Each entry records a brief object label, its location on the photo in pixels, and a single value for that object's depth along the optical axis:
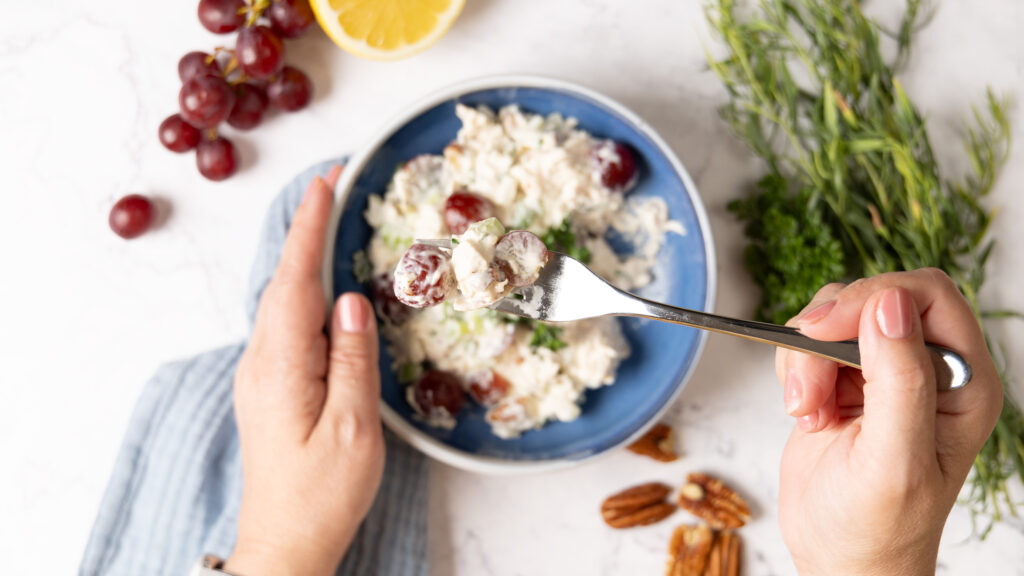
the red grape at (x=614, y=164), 0.62
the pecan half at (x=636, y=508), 0.65
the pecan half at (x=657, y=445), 0.65
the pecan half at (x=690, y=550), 0.65
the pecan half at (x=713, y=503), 0.65
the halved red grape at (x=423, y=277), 0.49
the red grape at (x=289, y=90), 0.64
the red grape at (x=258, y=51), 0.63
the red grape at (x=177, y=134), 0.64
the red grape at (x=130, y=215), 0.64
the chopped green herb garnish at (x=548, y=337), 0.62
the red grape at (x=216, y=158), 0.64
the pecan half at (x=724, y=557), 0.65
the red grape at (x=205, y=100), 0.63
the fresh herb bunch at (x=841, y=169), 0.61
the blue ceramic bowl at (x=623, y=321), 0.61
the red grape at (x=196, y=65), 0.63
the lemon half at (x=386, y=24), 0.62
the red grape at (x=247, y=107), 0.64
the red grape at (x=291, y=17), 0.63
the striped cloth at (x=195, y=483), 0.64
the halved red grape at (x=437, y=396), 0.62
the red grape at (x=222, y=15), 0.63
